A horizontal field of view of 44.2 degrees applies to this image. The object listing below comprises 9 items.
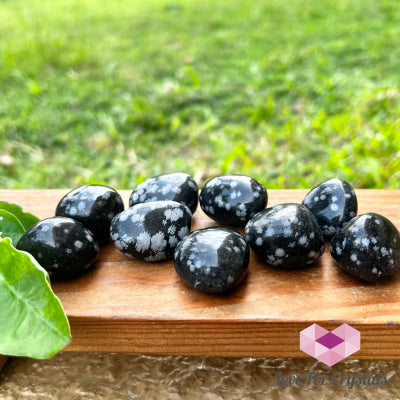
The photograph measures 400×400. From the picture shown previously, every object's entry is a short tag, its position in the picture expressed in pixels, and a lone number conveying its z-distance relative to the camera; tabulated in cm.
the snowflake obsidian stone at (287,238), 17
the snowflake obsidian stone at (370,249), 16
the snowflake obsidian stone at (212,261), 16
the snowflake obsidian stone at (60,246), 17
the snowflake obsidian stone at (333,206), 18
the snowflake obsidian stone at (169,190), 20
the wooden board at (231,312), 15
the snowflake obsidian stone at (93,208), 19
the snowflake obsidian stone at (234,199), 19
